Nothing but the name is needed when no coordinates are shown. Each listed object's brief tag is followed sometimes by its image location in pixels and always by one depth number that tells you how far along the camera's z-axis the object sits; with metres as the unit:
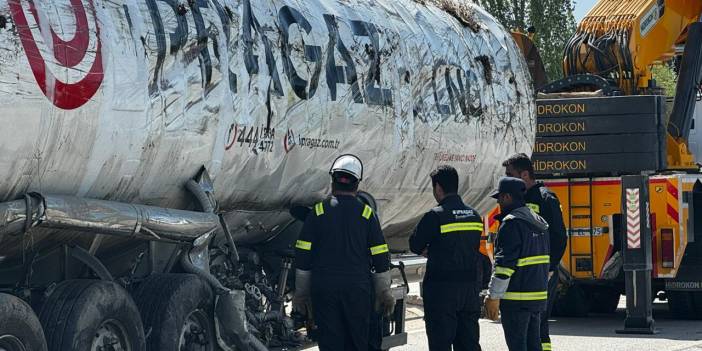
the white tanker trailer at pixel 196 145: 8.36
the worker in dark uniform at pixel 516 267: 10.20
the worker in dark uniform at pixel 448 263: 10.34
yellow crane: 16.69
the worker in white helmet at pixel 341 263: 9.63
